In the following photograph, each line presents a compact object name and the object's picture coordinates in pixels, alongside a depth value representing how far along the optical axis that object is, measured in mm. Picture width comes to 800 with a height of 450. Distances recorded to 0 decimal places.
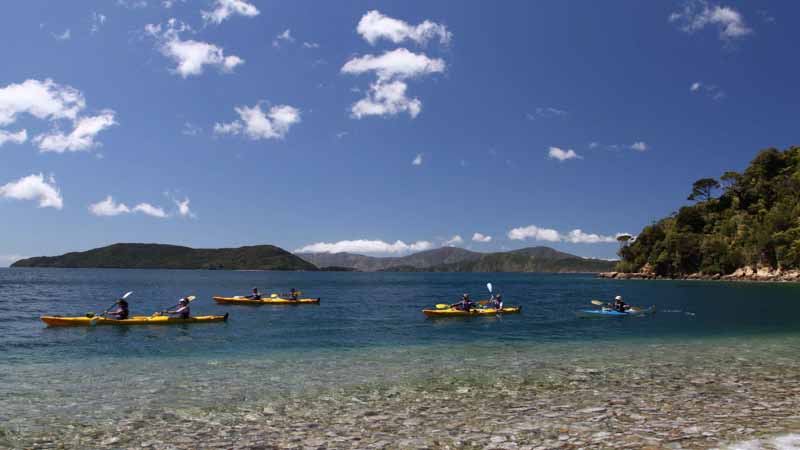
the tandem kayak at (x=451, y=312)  40750
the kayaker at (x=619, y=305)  43203
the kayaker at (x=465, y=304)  41562
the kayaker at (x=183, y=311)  35844
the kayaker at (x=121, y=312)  34594
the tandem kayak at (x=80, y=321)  33562
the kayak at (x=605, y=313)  42812
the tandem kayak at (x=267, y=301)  56906
